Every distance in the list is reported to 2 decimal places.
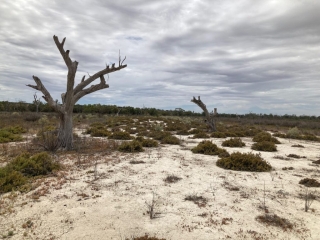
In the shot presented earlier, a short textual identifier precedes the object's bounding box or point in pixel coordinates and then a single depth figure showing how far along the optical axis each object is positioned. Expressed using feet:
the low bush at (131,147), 34.68
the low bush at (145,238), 12.69
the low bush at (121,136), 45.57
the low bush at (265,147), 38.09
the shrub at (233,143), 41.04
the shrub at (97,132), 50.21
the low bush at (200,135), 51.86
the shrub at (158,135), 47.88
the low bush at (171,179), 22.19
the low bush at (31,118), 78.95
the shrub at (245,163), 26.43
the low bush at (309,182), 21.50
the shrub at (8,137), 40.84
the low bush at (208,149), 34.14
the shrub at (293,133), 57.21
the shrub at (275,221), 14.64
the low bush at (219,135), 53.06
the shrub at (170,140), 42.63
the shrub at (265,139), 46.93
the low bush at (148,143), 39.22
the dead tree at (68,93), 33.81
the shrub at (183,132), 57.41
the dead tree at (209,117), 63.57
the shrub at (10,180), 18.95
